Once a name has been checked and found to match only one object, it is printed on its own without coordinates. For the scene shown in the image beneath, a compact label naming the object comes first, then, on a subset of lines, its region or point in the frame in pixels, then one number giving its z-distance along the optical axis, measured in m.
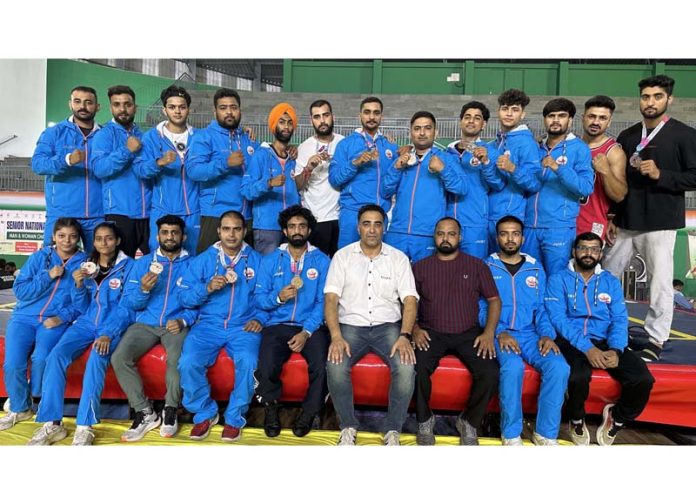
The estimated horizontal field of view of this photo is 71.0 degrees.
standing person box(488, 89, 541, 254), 4.08
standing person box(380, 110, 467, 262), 4.17
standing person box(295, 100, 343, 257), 4.78
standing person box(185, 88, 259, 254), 4.36
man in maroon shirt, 3.43
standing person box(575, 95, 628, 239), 4.04
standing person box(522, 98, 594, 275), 3.97
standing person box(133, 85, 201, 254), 4.28
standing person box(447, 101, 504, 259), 4.22
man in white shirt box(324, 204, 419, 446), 3.40
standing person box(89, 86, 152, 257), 4.35
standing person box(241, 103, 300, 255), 4.43
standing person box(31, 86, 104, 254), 4.32
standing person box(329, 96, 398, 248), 4.40
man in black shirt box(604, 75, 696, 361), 3.89
